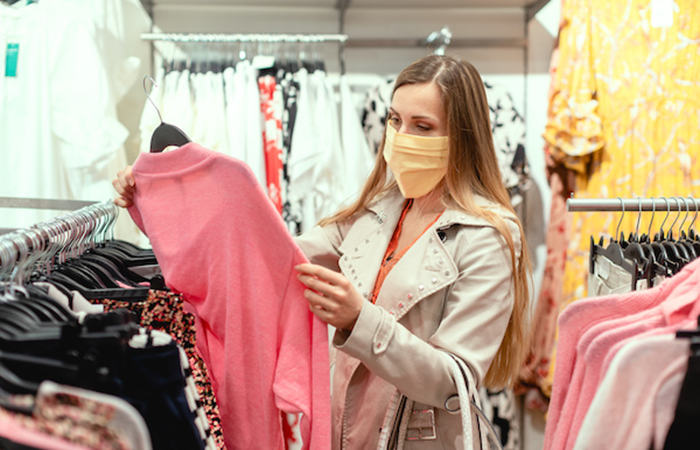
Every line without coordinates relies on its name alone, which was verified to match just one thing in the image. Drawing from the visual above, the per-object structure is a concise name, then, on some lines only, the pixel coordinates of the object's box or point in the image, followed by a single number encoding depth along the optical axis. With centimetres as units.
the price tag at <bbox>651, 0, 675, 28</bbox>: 199
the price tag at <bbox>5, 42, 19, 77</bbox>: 164
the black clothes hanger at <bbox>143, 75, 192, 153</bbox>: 114
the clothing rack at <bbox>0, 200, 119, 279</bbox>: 83
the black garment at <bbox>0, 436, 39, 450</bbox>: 53
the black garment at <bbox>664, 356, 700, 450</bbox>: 63
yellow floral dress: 197
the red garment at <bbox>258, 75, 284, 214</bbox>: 215
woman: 110
